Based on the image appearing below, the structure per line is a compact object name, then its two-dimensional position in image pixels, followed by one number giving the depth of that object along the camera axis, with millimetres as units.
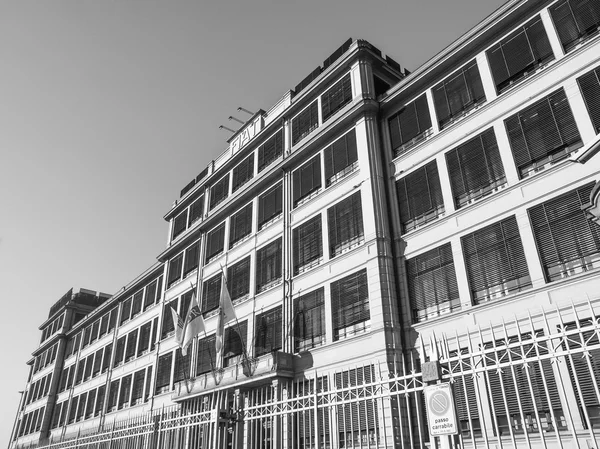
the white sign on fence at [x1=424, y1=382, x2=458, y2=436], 7434
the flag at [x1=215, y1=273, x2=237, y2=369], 22078
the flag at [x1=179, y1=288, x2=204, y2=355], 23406
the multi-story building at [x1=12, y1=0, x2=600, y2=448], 13891
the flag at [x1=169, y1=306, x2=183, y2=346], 25156
